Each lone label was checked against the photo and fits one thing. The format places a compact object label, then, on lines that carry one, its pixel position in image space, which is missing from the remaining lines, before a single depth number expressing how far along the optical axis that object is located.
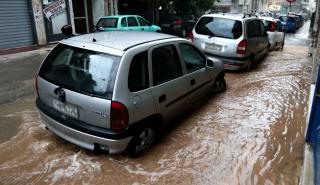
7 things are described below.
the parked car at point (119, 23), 12.70
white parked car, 13.17
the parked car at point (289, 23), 26.97
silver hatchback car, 3.46
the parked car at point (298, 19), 30.77
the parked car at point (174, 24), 18.55
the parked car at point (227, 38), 8.17
